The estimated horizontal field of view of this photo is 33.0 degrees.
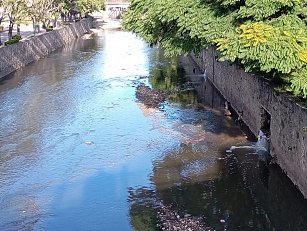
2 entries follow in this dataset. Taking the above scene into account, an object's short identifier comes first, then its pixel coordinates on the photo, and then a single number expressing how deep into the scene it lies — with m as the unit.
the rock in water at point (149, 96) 28.31
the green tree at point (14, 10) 35.11
